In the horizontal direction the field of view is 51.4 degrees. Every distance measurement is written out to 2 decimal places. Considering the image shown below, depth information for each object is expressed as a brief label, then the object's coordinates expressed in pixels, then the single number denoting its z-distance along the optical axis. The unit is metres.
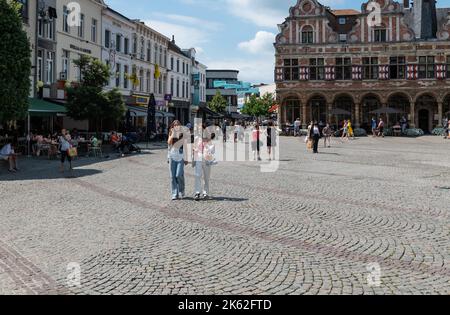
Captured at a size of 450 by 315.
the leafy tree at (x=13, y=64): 16.97
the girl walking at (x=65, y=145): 15.58
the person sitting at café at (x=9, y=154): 15.67
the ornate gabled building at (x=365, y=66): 45.59
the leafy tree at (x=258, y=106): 84.31
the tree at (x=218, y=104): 77.19
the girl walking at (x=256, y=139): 20.14
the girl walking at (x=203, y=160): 10.67
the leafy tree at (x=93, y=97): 23.80
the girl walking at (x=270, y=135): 20.17
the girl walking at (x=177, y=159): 10.67
